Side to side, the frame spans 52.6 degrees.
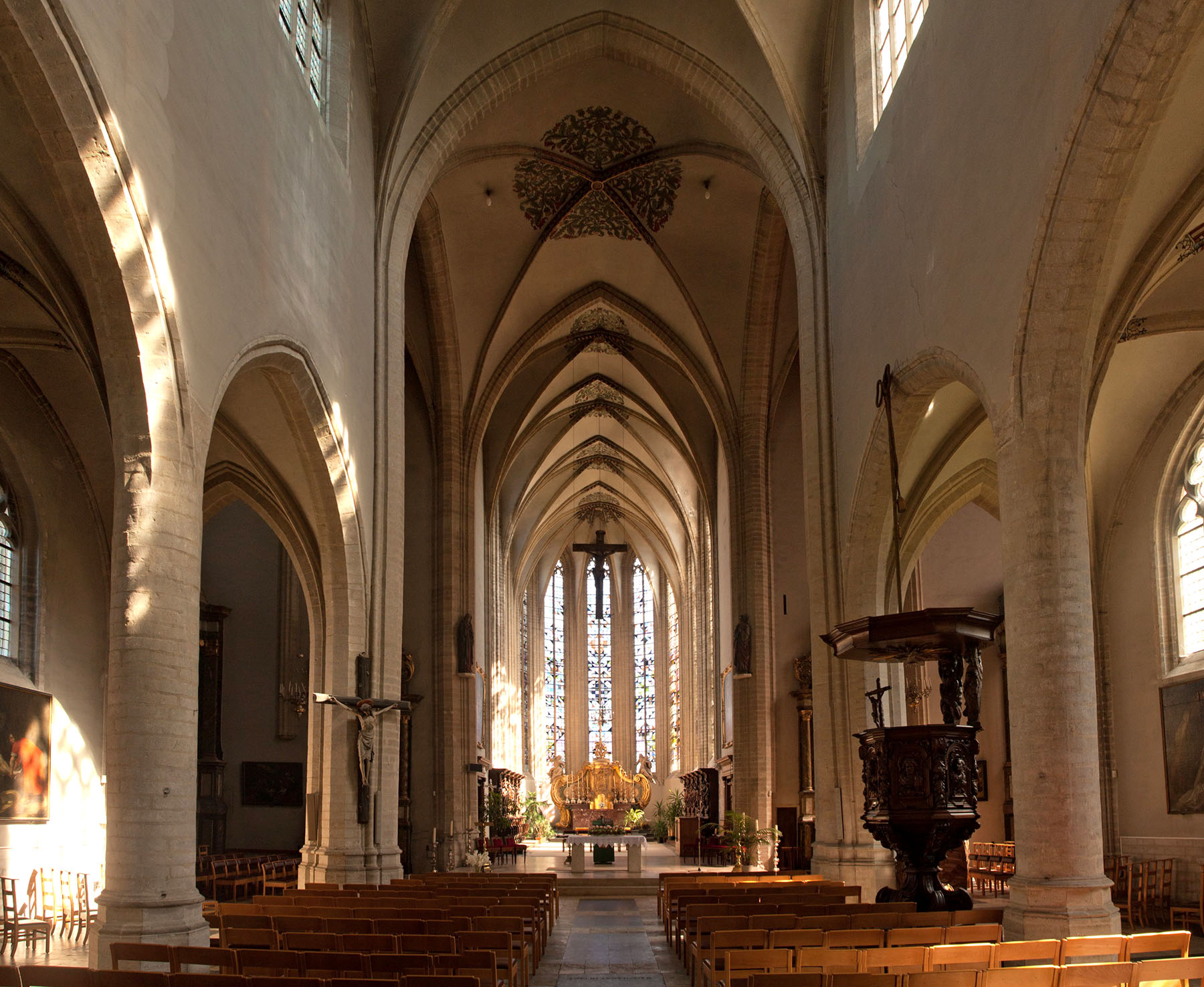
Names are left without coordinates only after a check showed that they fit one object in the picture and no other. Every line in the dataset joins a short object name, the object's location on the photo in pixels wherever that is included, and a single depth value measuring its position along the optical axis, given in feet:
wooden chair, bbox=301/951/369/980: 21.83
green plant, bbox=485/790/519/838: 88.84
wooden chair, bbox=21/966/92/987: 18.60
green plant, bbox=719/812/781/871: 61.98
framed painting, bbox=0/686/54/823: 52.95
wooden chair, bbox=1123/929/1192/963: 20.75
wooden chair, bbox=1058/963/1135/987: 18.13
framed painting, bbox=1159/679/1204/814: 50.80
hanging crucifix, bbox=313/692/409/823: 48.62
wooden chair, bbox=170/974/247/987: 18.17
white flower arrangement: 71.35
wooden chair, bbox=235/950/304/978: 22.33
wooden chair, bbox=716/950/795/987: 22.11
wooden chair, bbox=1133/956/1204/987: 17.90
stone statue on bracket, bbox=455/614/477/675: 78.12
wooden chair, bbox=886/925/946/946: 24.32
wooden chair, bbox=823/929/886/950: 24.07
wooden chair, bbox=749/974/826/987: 17.52
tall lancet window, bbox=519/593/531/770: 131.64
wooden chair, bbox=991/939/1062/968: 20.39
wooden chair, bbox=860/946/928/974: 21.17
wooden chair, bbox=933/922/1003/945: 25.20
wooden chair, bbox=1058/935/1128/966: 20.70
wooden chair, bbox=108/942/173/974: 22.80
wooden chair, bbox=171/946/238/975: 22.49
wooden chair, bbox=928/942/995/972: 21.04
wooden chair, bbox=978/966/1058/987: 18.03
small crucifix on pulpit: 35.37
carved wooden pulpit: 32.12
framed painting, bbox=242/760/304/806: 77.56
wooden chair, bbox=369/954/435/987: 21.86
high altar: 127.65
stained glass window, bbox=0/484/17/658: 55.67
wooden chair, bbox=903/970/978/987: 17.84
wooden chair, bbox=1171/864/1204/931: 44.06
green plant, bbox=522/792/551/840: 113.50
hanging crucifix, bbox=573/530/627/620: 99.09
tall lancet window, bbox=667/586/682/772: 130.82
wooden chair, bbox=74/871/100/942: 46.62
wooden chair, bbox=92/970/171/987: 18.45
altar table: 68.85
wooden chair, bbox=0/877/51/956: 40.78
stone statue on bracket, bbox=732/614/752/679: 75.56
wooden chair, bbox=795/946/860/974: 21.65
